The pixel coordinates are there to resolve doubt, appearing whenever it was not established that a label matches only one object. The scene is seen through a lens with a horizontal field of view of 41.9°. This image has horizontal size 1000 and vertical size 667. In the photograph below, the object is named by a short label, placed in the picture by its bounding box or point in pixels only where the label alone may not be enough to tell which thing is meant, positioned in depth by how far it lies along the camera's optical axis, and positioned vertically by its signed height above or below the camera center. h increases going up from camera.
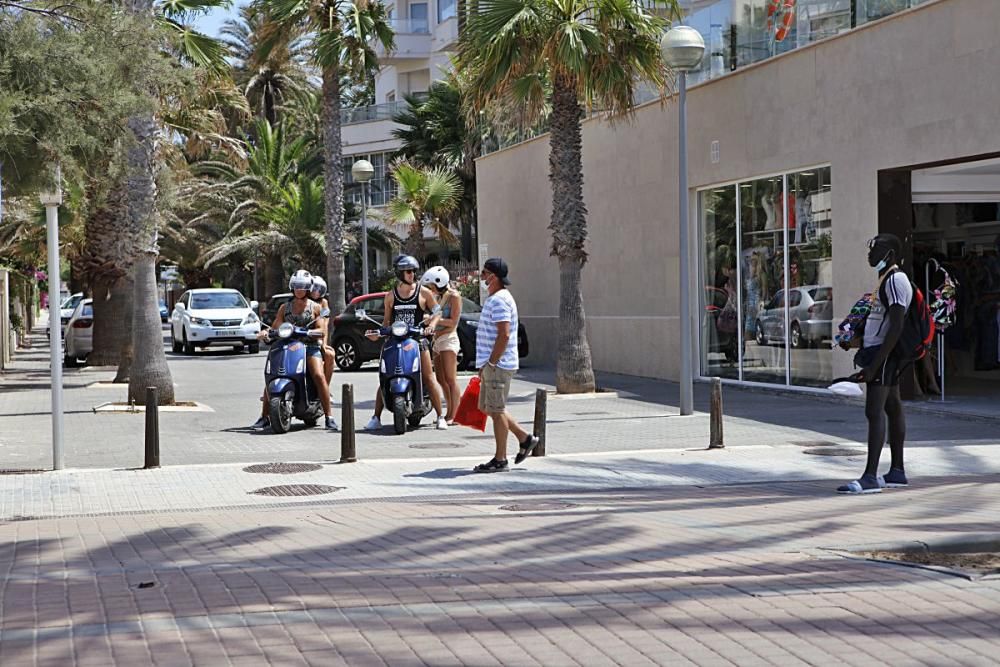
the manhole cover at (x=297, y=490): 10.55 -1.49
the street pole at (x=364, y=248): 32.09 +1.48
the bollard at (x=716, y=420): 13.01 -1.20
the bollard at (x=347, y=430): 12.05 -1.15
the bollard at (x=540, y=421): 12.41 -1.13
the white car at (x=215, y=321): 34.12 -0.31
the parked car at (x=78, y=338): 29.36 -0.60
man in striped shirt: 11.12 -0.40
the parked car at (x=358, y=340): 26.34 -0.69
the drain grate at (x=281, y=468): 11.80 -1.47
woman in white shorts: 14.68 -0.34
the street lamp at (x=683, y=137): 16.23 +2.10
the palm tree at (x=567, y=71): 18.73 +3.41
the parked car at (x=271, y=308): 32.59 +0.00
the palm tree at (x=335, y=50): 30.36 +6.07
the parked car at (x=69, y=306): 48.12 +0.22
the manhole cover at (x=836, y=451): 12.75 -1.51
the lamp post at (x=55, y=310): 11.46 +0.02
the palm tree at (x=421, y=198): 38.30 +3.22
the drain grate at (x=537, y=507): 9.52 -1.50
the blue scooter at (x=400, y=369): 14.40 -0.70
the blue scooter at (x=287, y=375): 14.60 -0.76
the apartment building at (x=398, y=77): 55.94 +10.45
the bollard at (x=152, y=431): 11.53 -1.10
